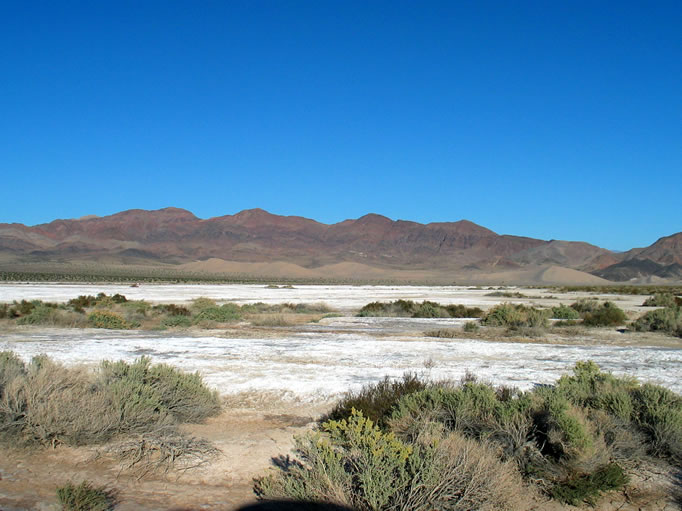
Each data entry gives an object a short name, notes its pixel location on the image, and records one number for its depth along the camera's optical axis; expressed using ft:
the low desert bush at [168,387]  25.24
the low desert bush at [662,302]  117.24
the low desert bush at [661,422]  20.51
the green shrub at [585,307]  107.90
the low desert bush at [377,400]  24.21
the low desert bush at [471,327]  67.77
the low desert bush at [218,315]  76.74
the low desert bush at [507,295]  193.77
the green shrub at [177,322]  70.54
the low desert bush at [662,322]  67.97
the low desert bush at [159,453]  20.47
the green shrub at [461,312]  98.63
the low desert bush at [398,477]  15.56
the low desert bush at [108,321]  69.05
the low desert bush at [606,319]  79.00
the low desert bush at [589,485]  17.84
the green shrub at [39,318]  68.39
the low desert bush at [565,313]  92.89
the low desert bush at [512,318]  73.97
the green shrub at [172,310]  92.71
